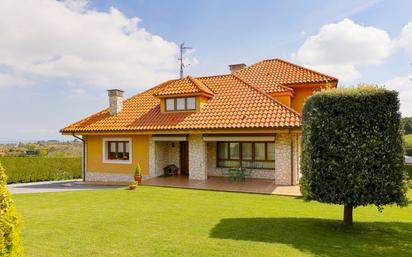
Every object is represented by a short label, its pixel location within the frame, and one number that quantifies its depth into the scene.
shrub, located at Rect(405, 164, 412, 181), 24.73
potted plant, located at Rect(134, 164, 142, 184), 17.94
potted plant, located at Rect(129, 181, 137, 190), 15.84
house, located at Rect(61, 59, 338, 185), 16.53
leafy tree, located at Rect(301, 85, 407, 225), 7.66
